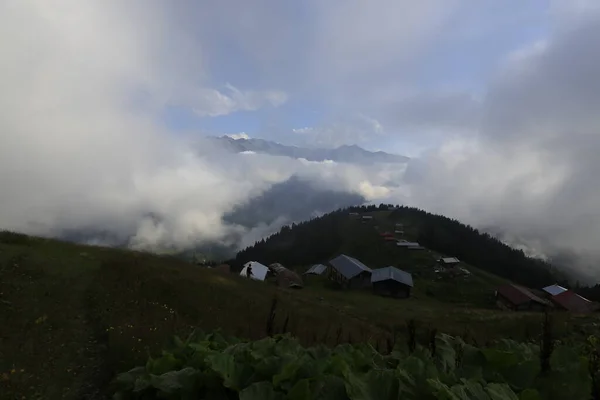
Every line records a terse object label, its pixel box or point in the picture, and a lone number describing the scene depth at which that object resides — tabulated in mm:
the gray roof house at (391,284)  102625
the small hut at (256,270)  105438
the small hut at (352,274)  107438
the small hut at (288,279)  98688
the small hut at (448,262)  153875
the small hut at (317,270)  130312
